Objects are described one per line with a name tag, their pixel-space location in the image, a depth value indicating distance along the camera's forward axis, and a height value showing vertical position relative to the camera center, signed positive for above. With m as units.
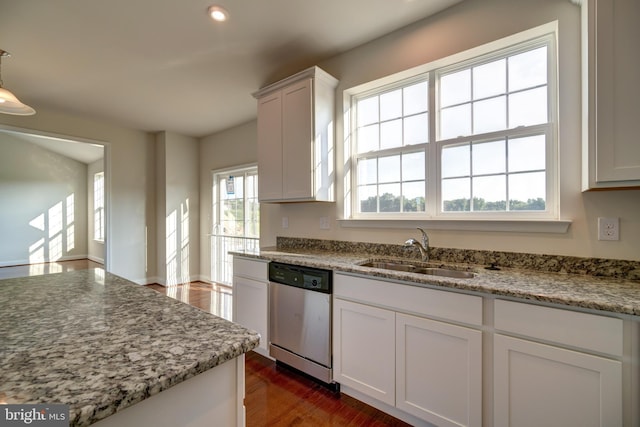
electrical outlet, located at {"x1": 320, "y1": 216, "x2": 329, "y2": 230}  2.75 -0.10
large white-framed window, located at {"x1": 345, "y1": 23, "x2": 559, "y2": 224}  1.83 +0.55
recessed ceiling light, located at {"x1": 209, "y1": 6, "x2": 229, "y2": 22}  2.04 +1.46
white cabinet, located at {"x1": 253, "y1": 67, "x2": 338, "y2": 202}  2.50 +0.69
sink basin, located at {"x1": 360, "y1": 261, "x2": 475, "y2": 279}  1.81 -0.40
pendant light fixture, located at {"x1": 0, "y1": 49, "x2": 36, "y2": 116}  1.84 +0.74
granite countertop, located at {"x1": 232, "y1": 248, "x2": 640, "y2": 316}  1.15 -0.36
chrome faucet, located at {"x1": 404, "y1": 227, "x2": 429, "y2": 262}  1.99 -0.24
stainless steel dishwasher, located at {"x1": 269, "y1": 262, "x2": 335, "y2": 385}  1.98 -0.79
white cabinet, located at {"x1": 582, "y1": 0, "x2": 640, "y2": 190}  1.31 +0.56
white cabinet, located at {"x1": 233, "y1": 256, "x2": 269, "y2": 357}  2.38 -0.73
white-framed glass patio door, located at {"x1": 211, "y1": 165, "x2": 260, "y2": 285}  4.39 -0.06
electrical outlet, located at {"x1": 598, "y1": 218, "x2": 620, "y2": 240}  1.53 -0.10
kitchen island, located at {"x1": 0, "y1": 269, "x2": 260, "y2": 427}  0.52 -0.32
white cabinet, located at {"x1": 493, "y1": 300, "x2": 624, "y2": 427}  1.13 -0.68
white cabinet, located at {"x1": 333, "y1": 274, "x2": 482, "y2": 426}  1.43 -0.79
